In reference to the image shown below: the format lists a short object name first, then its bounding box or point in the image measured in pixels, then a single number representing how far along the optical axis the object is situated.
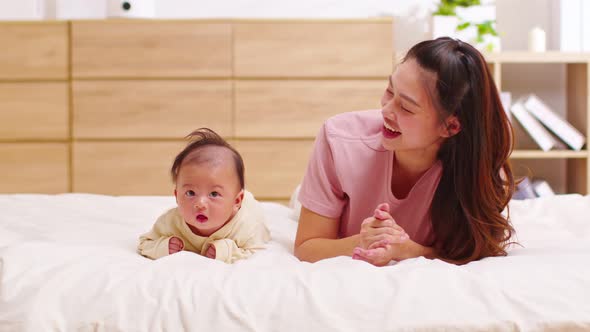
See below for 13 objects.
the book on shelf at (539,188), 3.96
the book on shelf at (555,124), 3.97
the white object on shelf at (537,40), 4.00
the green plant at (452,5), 4.00
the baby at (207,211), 1.46
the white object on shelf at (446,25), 3.95
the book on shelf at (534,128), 3.99
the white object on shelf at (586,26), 4.10
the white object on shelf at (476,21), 3.94
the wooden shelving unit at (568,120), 3.90
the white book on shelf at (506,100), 3.97
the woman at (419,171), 1.38
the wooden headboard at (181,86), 3.84
